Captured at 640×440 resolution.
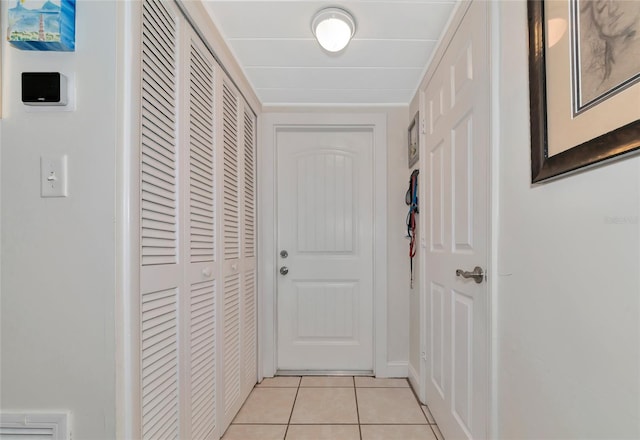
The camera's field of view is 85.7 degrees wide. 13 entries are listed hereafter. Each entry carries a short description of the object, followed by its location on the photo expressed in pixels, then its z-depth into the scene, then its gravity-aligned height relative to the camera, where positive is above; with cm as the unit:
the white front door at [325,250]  270 -18
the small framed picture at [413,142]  233 +61
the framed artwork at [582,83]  66 +32
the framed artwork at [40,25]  90 +53
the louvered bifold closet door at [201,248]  146 -9
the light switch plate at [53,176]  95 +14
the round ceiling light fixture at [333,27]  156 +93
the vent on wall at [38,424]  95 -54
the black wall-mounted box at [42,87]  93 +38
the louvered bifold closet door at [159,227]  111 +0
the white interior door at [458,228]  132 +0
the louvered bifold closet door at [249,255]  224 -19
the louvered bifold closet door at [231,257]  187 -17
